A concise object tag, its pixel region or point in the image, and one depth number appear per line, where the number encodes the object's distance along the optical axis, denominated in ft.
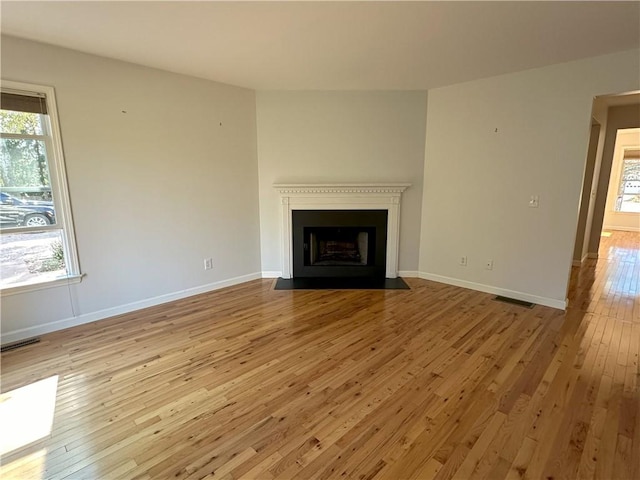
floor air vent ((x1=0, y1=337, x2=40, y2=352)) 8.74
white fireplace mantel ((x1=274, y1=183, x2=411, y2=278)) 13.64
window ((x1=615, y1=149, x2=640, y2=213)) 26.40
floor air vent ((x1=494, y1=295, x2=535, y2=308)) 11.60
